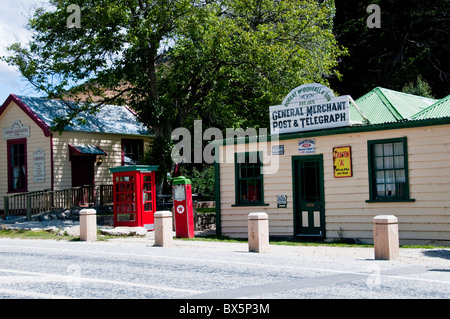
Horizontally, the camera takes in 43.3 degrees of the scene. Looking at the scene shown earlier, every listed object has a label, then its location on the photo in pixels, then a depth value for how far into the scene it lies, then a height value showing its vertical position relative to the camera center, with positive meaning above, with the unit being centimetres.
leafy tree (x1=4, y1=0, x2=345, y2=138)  2278 +566
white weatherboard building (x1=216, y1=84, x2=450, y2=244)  1494 +41
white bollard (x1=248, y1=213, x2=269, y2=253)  1348 -113
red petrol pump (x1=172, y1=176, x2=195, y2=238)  1714 -59
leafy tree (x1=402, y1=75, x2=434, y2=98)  2591 +432
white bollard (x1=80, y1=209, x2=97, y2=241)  1648 -106
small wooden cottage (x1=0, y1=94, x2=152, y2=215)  2612 +203
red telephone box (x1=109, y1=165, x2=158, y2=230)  1981 -25
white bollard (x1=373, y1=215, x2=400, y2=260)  1179 -116
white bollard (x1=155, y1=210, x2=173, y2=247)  1483 -106
